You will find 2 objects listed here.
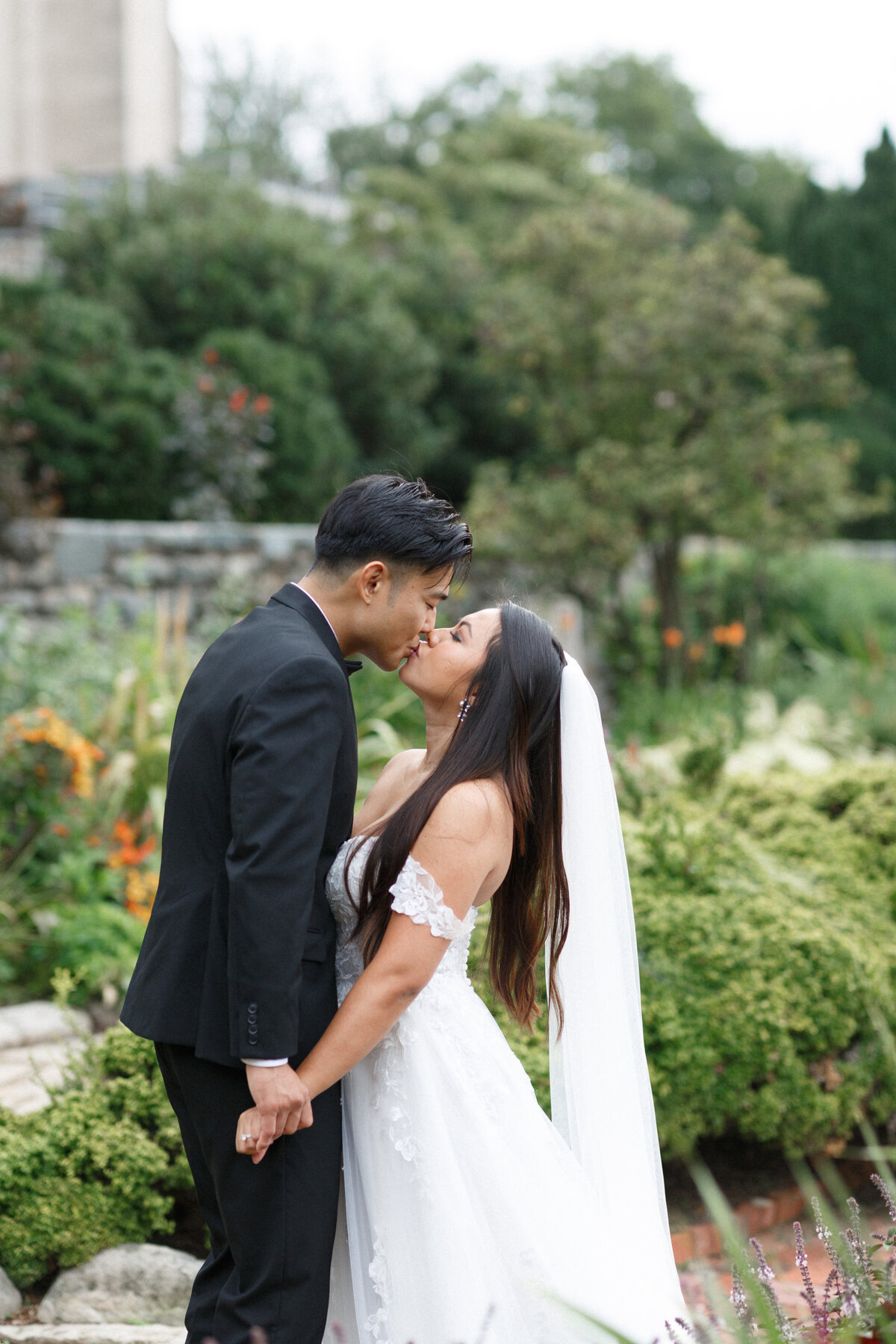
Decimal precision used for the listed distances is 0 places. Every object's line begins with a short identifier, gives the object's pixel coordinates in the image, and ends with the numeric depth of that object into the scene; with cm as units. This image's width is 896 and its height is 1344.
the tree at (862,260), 1780
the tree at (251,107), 3306
